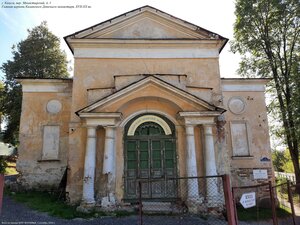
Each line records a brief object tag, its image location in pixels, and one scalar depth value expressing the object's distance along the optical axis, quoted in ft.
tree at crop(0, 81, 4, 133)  70.95
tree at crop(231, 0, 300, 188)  46.42
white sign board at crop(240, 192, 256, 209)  20.25
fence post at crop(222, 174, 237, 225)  18.74
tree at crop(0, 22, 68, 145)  69.51
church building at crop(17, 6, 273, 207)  33.55
